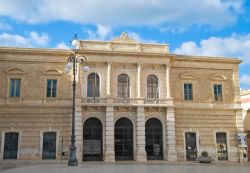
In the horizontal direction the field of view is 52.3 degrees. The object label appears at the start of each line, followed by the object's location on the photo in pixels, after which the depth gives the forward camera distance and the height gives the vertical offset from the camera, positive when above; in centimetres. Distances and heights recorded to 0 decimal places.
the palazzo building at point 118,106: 2302 +176
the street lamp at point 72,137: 1578 -74
